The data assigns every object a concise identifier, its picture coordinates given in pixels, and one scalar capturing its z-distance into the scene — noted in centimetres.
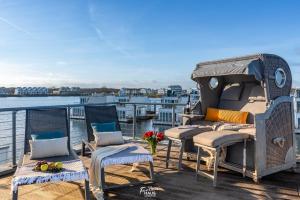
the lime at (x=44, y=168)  222
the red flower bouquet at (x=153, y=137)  363
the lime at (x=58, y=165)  226
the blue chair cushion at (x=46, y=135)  287
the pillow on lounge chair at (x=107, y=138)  321
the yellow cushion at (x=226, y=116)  355
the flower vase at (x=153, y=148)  368
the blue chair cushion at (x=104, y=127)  336
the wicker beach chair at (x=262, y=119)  288
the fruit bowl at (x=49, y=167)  223
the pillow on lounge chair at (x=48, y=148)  268
